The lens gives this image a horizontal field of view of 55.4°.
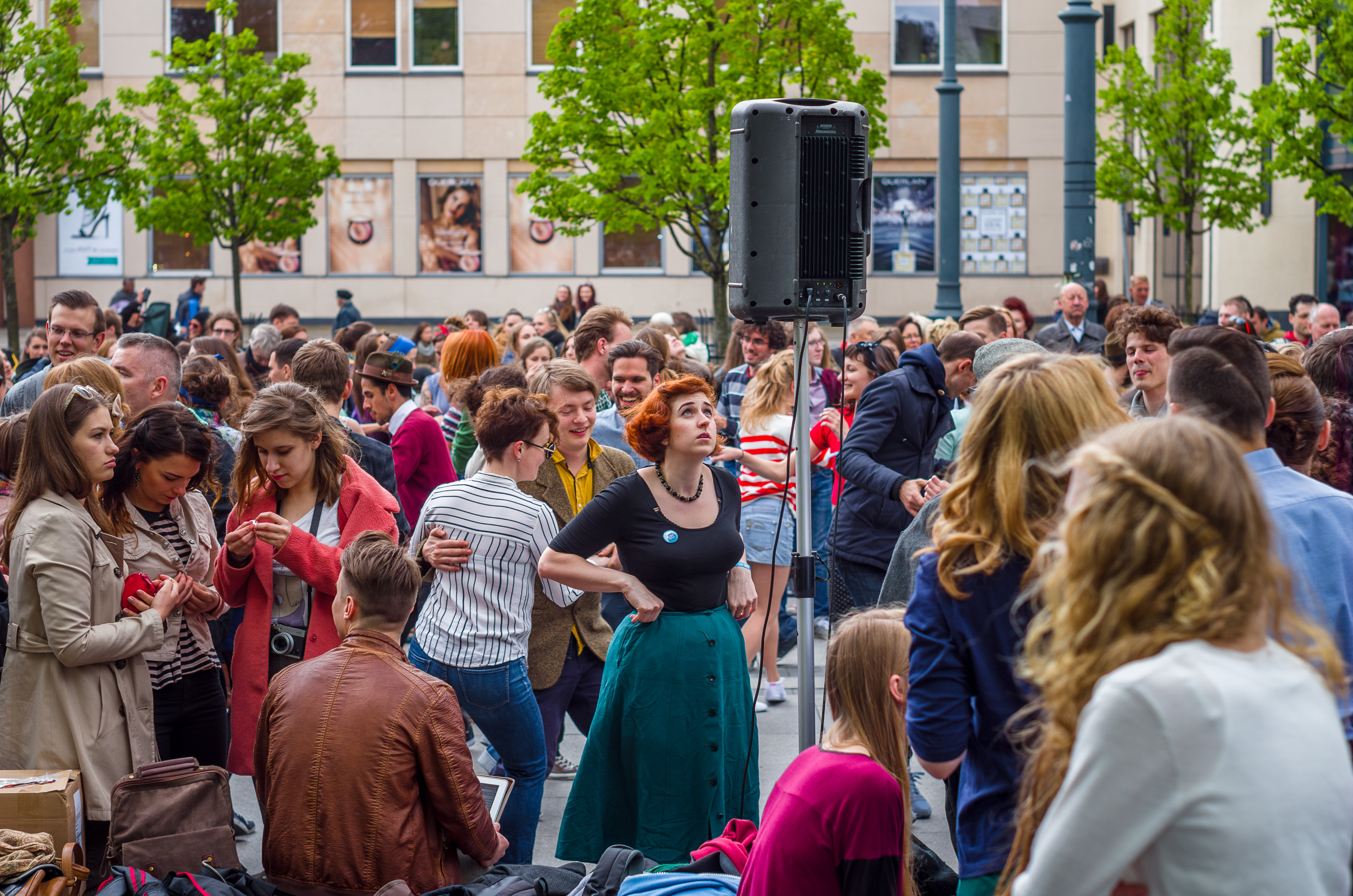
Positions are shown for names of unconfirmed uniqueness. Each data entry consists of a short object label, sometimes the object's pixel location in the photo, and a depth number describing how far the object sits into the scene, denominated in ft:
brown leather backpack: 13.15
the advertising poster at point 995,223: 91.20
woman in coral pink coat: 15.15
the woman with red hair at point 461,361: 25.26
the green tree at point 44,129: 60.54
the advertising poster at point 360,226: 91.50
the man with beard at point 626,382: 22.31
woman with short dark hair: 15.12
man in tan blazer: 17.04
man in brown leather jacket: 11.98
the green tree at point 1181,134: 59.16
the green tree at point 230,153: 68.90
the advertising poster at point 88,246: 90.58
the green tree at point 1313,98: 46.24
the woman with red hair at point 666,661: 14.44
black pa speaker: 15.49
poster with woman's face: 91.56
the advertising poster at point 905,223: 91.25
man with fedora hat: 21.38
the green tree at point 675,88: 58.80
